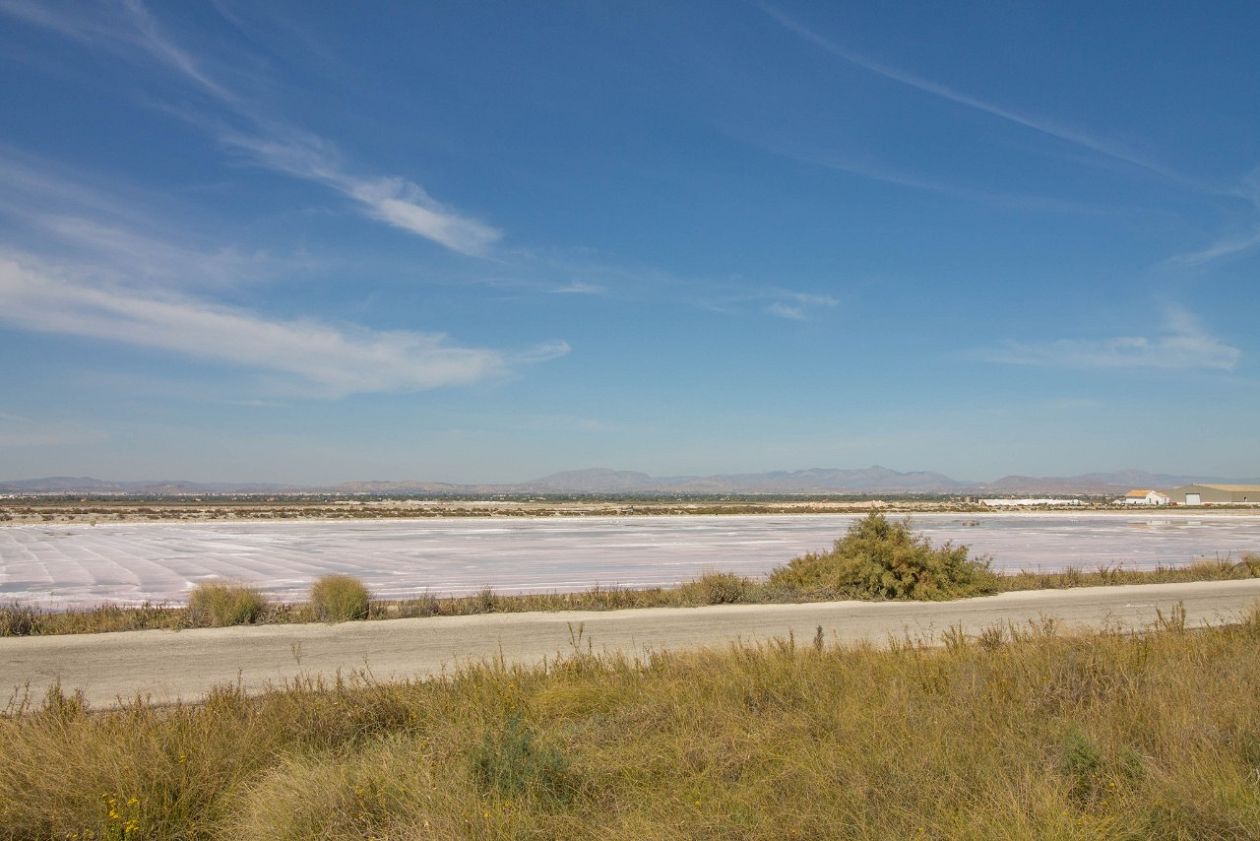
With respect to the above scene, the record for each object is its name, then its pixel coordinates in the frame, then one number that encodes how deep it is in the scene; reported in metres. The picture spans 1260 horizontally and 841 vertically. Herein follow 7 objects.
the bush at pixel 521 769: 6.39
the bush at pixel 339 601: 18.02
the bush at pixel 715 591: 20.83
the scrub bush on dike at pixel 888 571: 22.73
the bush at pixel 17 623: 16.41
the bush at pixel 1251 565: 28.29
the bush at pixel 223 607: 17.61
